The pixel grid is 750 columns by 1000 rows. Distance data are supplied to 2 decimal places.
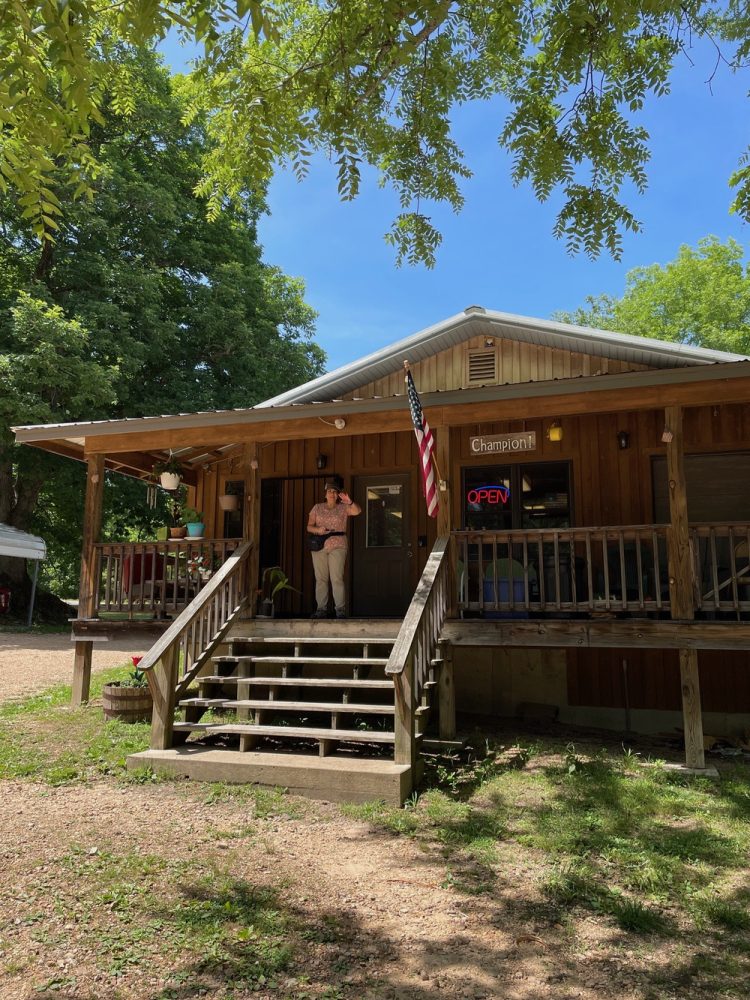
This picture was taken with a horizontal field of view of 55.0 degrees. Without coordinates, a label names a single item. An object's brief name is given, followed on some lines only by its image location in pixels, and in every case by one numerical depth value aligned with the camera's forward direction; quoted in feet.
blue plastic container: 26.14
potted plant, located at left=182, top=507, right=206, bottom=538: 32.83
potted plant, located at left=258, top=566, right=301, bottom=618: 30.89
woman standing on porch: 29.01
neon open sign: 32.27
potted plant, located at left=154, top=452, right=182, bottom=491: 33.88
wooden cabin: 22.36
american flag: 23.66
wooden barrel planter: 26.89
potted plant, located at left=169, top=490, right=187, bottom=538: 32.78
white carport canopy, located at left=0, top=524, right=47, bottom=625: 55.06
